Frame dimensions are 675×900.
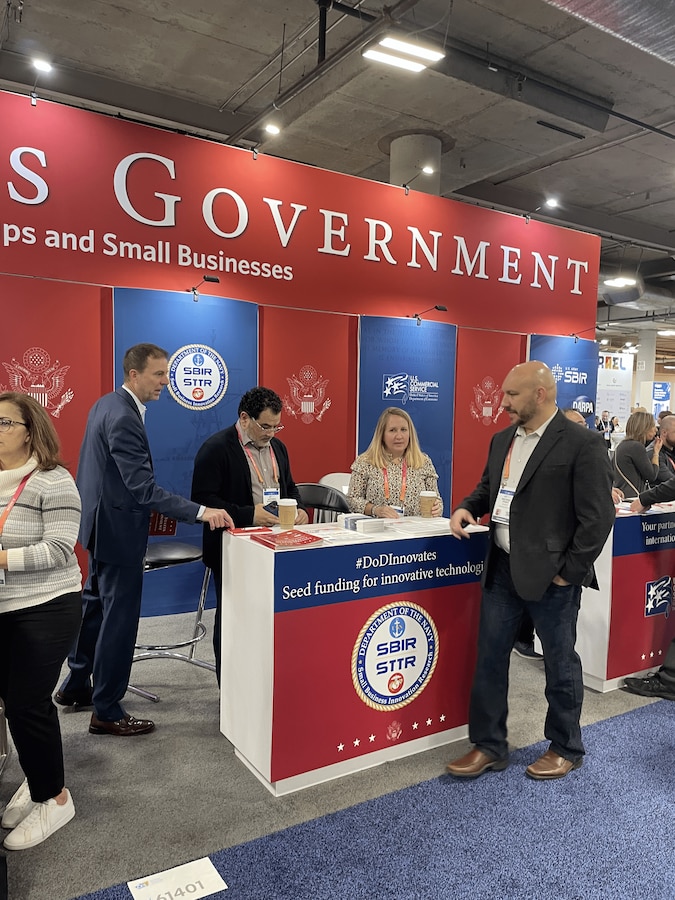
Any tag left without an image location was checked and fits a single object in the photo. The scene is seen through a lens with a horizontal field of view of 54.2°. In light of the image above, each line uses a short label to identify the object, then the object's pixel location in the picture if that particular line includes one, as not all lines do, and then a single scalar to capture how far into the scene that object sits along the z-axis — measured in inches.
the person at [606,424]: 472.5
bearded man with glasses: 115.0
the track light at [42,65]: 194.7
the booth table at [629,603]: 131.0
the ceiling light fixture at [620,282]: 422.2
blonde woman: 132.6
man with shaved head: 94.0
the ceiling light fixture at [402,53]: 163.0
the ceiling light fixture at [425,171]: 261.1
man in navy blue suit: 105.6
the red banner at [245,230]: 158.4
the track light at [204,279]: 175.9
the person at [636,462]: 189.6
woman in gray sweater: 79.8
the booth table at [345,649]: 93.0
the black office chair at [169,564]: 130.3
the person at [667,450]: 197.9
